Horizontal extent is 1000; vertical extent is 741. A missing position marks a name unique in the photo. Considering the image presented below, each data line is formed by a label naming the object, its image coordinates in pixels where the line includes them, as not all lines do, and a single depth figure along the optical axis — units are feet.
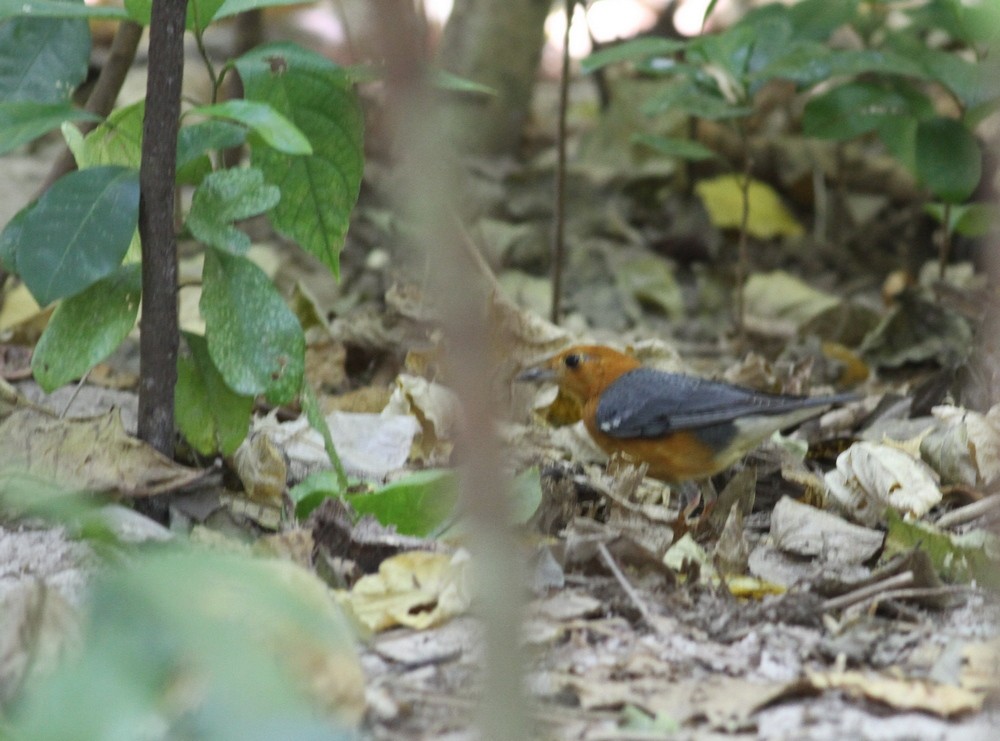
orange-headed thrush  25.86
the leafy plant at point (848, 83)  31.32
